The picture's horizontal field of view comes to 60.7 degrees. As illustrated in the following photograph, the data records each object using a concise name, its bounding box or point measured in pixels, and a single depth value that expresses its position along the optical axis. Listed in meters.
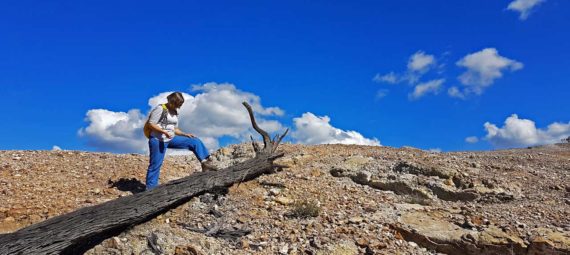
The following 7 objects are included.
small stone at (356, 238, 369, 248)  6.44
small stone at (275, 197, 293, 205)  7.67
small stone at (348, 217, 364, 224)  7.03
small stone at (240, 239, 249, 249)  6.30
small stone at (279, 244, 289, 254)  6.21
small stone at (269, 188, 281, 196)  7.98
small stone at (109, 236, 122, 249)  6.21
